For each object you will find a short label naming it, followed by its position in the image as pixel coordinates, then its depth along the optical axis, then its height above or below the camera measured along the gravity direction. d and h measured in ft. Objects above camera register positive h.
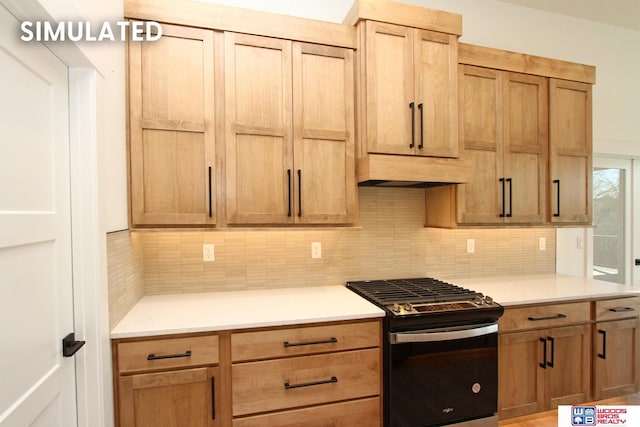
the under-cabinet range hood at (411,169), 6.27 +0.77
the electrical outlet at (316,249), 7.56 -0.99
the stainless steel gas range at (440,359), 5.67 -2.83
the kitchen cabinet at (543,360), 6.65 -3.33
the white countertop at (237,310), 4.97 -1.83
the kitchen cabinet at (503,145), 7.37 +1.46
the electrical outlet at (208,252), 6.95 -0.95
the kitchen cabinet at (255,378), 4.79 -2.73
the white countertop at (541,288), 6.84 -1.96
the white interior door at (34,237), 3.02 -0.28
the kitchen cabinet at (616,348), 7.22 -3.32
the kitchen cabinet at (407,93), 6.39 +2.36
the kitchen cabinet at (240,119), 5.61 +1.68
